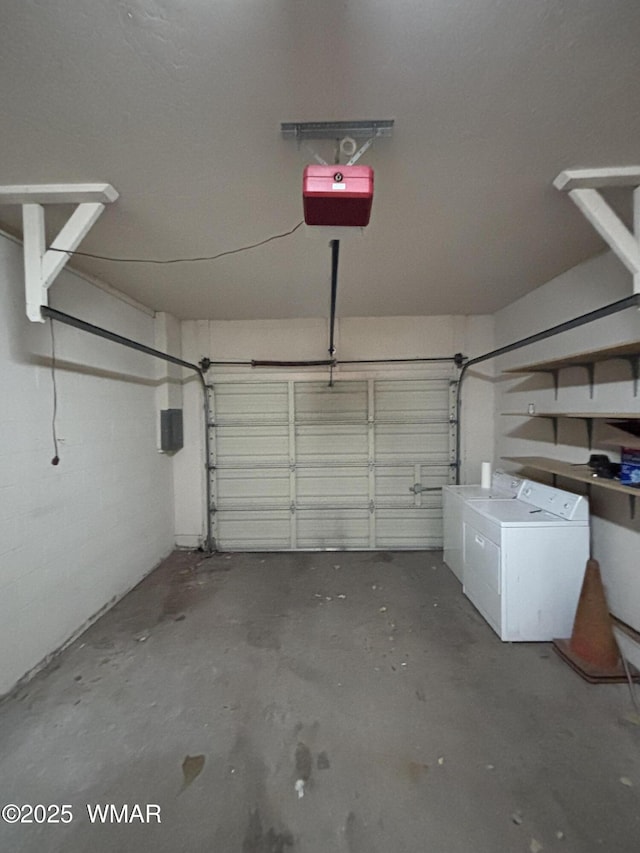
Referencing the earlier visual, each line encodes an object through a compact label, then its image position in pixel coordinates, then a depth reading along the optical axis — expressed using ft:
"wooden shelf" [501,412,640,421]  5.94
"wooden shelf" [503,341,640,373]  6.47
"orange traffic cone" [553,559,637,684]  6.95
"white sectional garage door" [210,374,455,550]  13.39
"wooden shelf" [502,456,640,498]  6.20
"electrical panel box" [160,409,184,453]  12.46
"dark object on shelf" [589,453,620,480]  6.98
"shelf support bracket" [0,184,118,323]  5.62
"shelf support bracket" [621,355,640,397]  7.04
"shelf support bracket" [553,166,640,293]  5.38
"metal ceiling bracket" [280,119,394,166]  4.36
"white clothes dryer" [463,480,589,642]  7.77
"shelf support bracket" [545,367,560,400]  9.62
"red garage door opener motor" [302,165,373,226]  4.12
